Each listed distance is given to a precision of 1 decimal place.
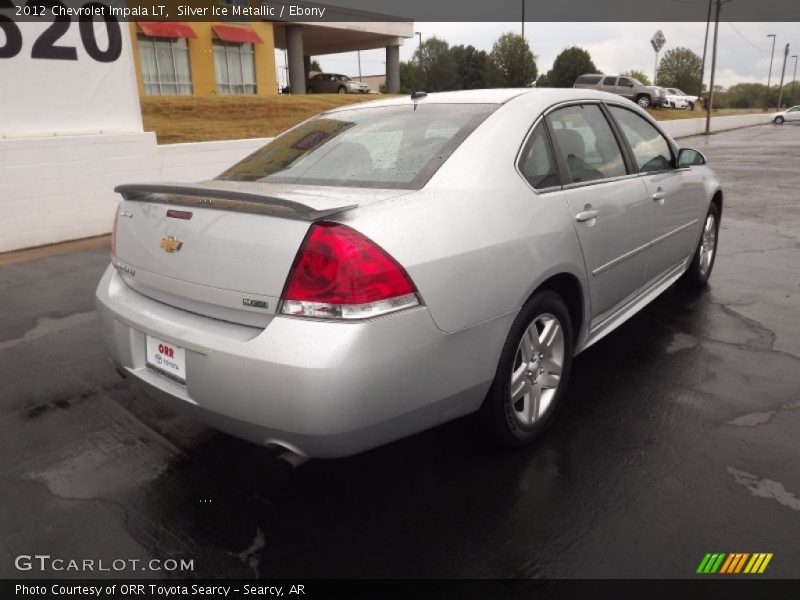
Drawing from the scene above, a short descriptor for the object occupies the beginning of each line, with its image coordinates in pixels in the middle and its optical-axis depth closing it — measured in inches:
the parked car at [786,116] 1868.8
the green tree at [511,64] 2050.9
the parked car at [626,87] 1465.3
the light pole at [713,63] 1252.0
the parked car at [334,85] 1593.3
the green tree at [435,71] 2464.3
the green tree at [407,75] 3097.4
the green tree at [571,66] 2234.3
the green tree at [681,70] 3088.1
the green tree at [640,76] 3196.4
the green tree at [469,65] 3363.7
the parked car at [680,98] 1733.5
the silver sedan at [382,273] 82.3
